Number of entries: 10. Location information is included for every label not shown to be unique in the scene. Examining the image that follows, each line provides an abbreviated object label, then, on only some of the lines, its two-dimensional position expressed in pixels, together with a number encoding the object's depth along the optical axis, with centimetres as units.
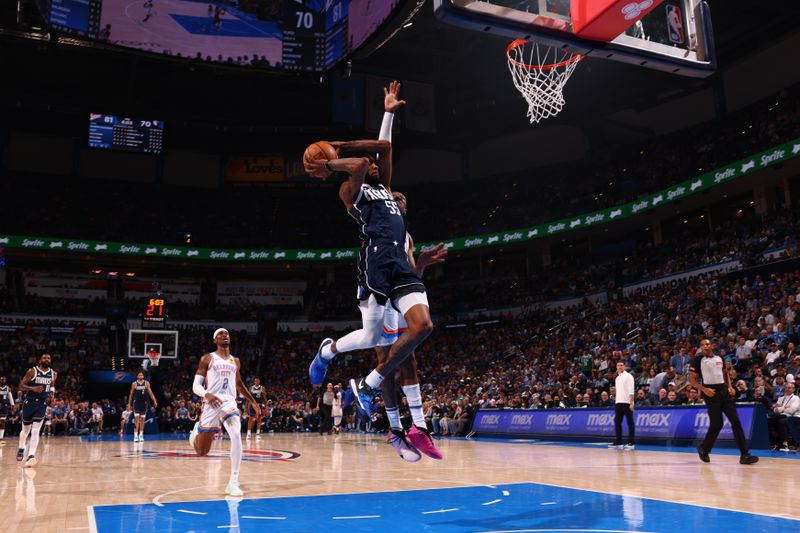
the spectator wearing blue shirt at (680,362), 1659
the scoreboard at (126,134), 3209
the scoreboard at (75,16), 1983
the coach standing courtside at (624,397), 1351
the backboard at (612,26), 710
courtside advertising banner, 1383
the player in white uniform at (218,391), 808
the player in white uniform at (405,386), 559
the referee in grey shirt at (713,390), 1047
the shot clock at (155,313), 2614
